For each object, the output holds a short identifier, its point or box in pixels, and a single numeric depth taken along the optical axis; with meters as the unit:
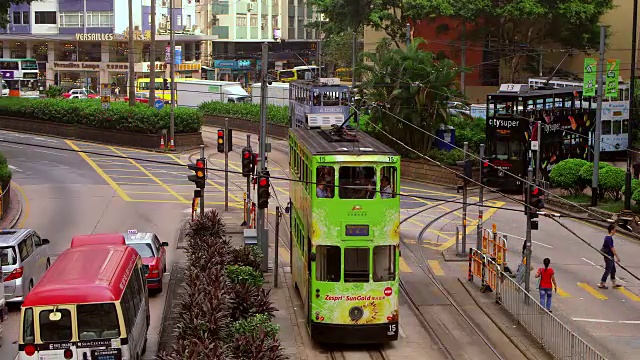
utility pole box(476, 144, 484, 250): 30.65
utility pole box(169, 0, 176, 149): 56.88
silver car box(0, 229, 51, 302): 23.34
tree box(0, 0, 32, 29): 48.84
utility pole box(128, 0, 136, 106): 64.19
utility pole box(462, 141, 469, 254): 31.35
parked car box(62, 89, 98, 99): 85.30
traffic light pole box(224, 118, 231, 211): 36.89
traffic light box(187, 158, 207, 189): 29.66
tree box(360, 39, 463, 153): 48.59
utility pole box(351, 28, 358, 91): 68.15
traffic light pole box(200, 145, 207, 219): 33.55
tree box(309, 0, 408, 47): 65.25
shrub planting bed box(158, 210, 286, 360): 17.16
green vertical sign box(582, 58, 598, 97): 41.74
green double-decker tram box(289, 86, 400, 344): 20.95
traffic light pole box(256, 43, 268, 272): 29.92
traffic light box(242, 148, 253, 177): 29.88
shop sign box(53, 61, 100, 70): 102.56
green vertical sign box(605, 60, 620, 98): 41.91
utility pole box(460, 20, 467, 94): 66.12
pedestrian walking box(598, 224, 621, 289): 26.25
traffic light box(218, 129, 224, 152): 36.28
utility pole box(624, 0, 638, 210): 37.38
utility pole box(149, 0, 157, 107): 61.91
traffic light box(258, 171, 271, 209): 27.84
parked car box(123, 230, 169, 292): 26.20
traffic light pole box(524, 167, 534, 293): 24.85
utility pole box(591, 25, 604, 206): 40.06
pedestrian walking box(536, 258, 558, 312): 24.23
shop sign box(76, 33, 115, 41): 98.56
